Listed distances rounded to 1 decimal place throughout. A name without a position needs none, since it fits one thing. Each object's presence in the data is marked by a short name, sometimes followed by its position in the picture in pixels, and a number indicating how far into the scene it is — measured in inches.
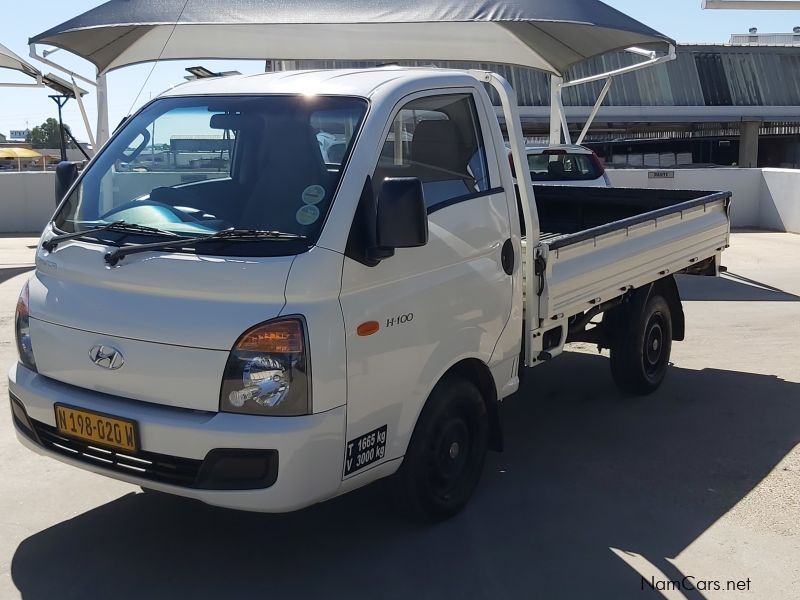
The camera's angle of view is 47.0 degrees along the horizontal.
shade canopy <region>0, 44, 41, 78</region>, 615.2
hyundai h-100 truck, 136.9
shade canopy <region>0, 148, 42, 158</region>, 2049.7
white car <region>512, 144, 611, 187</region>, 510.3
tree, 4082.7
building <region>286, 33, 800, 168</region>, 1295.5
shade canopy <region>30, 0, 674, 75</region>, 455.2
